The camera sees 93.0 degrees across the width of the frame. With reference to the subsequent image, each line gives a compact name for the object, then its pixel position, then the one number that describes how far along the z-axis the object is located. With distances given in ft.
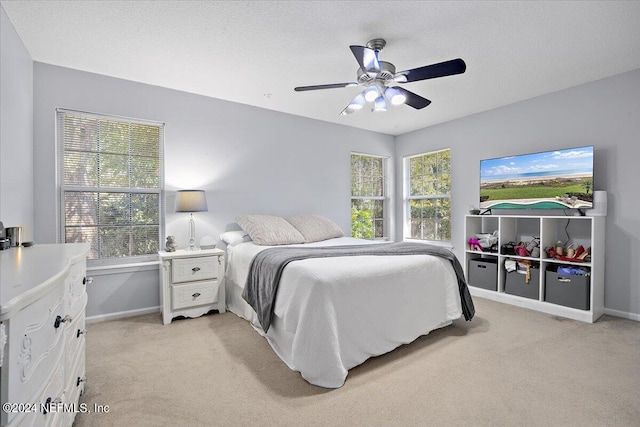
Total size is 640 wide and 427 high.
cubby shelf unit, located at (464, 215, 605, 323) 9.78
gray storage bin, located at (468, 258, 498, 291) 12.17
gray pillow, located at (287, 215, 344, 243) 12.28
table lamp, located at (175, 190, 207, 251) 10.29
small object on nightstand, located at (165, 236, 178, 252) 10.51
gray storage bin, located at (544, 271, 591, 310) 9.73
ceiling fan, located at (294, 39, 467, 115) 6.79
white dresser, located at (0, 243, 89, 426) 2.24
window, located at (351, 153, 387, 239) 16.61
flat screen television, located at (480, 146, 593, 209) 10.34
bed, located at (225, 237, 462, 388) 6.26
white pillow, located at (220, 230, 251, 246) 11.25
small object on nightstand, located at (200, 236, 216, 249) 10.96
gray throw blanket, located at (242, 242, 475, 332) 7.55
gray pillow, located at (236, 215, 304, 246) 10.87
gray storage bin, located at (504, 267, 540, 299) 10.96
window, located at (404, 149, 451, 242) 15.56
